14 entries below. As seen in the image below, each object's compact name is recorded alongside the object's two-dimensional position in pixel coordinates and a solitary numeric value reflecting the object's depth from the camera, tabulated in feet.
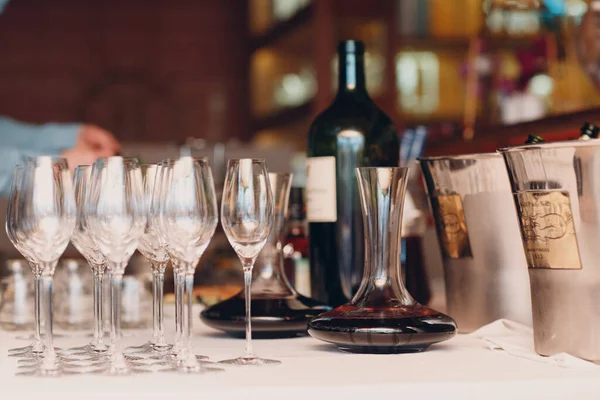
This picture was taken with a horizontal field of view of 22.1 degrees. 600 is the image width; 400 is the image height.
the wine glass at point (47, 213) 5.60
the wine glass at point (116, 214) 5.63
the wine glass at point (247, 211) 5.86
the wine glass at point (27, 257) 5.64
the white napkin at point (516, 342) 5.70
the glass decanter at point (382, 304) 6.03
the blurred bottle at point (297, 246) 7.66
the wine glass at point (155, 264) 6.07
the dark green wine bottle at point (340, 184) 6.88
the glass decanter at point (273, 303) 6.65
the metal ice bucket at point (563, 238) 5.69
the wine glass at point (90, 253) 5.96
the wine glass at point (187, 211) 5.70
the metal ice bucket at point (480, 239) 6.56
